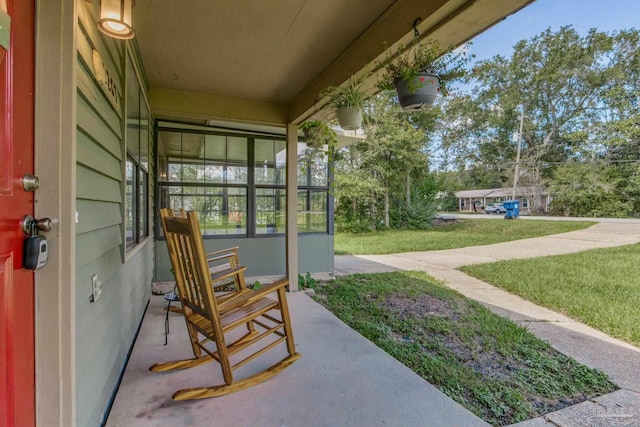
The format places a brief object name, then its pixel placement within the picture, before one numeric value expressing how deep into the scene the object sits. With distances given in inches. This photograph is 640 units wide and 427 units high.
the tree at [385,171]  482.6
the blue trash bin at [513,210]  660.1
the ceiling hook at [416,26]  66.8
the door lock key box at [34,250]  33.0
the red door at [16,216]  29.0
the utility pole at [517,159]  700.2
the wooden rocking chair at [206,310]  65.5
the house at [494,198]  733.3
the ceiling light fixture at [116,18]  48.6
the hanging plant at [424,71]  70.5
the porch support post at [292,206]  149.7
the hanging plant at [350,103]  90.0
